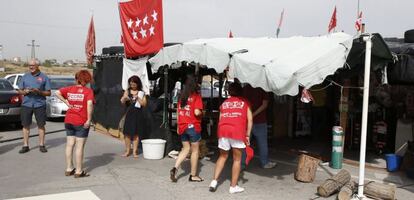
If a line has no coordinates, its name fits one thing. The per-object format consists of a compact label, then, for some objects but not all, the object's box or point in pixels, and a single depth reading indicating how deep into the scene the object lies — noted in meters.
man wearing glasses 8.59
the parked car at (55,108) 14.55
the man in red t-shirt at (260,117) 7.66
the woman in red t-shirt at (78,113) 6.74
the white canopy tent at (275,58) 6.23
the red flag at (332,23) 11.02
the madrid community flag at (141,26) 8.97
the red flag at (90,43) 12.56
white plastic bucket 8.54
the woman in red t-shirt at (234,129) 5.98
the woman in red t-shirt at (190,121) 6.72
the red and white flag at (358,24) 6.66
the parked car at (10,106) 11.83
